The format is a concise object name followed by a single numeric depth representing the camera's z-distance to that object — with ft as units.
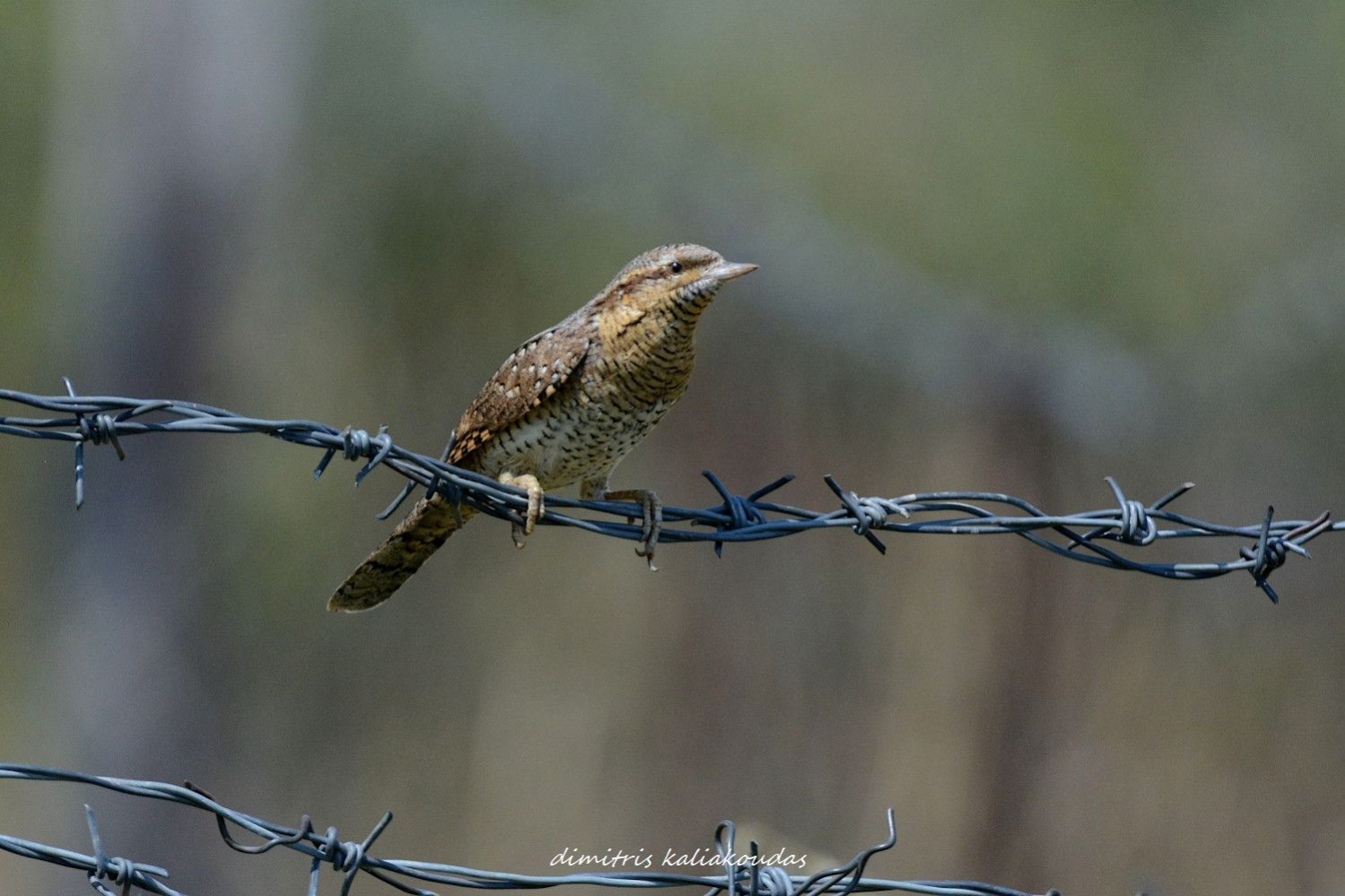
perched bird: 21.35
